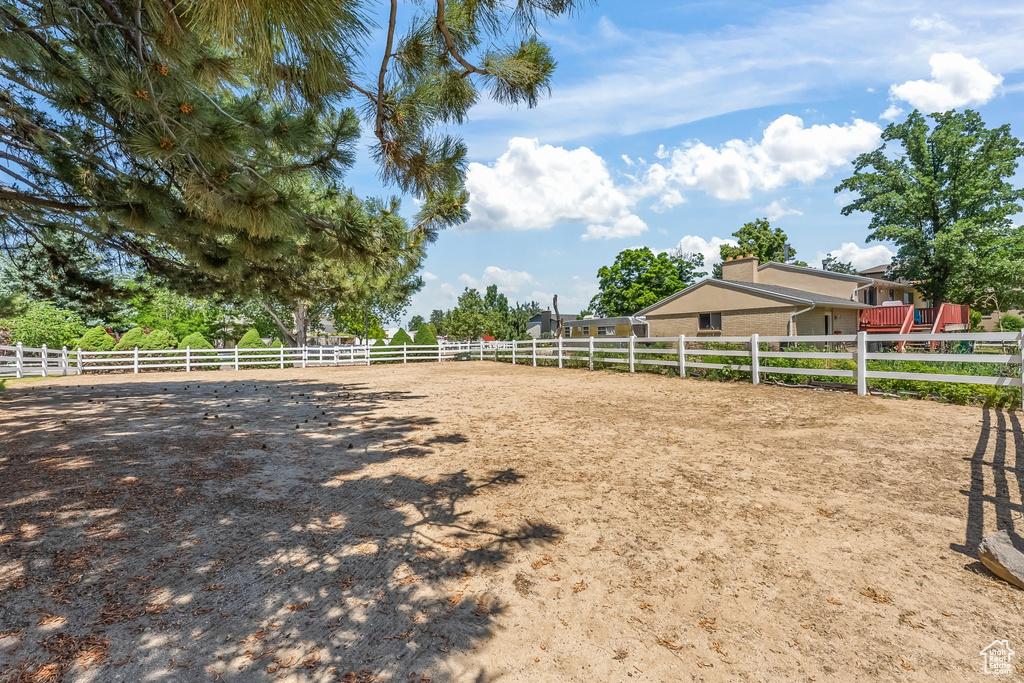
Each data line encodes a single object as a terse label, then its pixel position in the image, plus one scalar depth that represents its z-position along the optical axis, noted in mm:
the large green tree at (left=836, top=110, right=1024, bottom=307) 24750
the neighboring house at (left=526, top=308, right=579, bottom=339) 54250
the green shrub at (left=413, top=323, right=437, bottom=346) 32531
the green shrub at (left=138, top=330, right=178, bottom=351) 23266
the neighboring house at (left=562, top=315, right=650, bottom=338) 32875
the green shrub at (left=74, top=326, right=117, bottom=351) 21766
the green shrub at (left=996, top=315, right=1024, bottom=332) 21172
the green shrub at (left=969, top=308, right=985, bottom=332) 25311
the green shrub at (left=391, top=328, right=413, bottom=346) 31508
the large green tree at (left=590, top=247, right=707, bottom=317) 41781
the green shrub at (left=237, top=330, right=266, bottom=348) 26719
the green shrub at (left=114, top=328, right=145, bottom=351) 23016
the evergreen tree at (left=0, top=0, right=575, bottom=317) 3627
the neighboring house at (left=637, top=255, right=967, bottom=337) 20414
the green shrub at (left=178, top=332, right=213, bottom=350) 24047
